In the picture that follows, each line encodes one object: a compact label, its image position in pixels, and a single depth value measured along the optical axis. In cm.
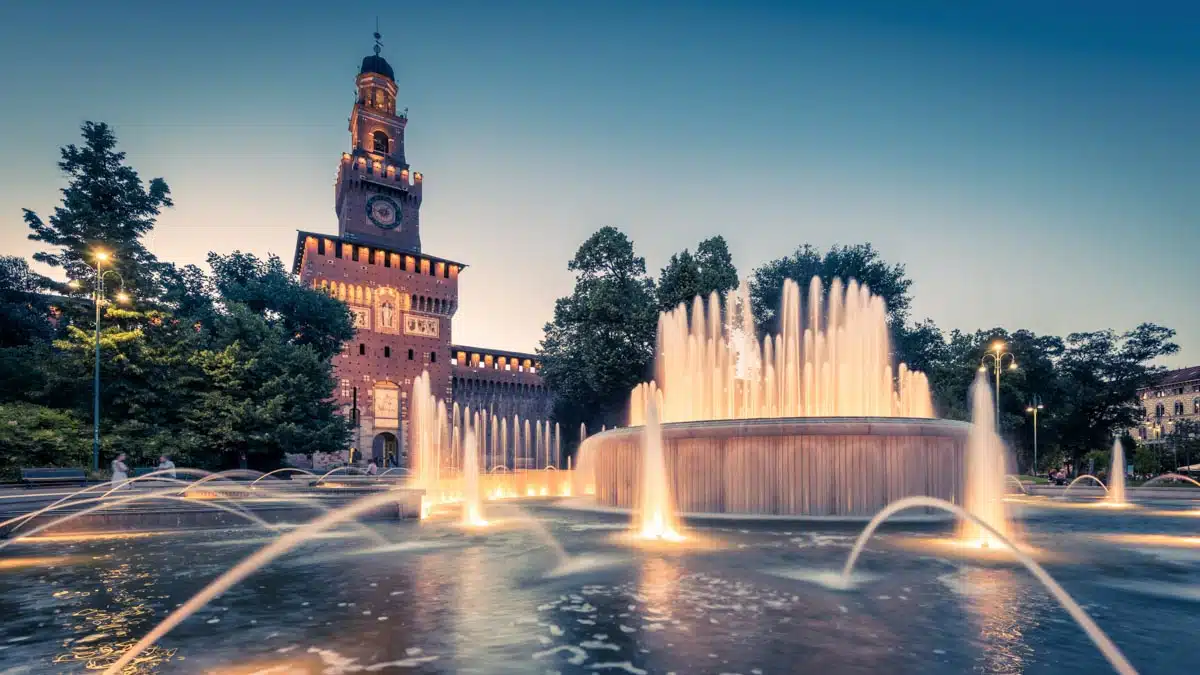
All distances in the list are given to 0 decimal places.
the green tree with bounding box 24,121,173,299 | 2828
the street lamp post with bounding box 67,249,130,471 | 1935
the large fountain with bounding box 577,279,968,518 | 1259
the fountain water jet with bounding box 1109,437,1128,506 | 1950
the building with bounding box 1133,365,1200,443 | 7369
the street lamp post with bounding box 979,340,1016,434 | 4100
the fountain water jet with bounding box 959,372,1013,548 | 1129
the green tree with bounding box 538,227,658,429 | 3450
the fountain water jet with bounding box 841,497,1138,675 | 400
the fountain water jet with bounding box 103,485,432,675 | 439
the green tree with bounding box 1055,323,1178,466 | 4594
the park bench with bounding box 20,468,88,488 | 1606
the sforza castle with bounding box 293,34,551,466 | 5044
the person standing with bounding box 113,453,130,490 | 1483
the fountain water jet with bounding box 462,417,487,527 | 1334
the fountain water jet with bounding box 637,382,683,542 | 1074
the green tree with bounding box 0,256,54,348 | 3156
